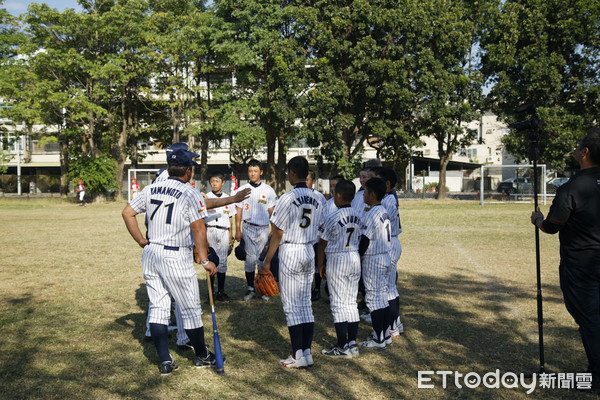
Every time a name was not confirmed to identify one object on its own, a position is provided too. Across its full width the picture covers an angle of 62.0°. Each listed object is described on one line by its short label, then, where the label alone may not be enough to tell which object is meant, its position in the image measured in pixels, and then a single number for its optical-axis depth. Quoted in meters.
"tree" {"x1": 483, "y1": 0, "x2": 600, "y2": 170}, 30.69
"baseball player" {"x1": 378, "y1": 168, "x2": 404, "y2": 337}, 6.22
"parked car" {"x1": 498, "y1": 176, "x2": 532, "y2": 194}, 34.31
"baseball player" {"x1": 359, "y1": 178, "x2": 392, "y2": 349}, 5.74
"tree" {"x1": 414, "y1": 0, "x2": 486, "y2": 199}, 31.36
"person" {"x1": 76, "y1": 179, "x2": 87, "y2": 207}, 34.12
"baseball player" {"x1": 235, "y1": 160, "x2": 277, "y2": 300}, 8.30
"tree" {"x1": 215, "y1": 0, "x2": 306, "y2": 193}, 30.84
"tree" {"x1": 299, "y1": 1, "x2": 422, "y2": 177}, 30.52
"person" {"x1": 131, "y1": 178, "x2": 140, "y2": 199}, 32.53
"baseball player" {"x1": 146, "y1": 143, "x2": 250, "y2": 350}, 5.22
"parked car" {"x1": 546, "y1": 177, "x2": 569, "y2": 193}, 33.75
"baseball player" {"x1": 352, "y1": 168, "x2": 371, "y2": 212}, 6.83
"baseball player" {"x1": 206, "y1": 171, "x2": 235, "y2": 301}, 8.21
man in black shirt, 4.51
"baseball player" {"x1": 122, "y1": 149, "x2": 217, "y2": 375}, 4.93
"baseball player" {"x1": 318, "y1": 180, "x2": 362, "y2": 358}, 5.51
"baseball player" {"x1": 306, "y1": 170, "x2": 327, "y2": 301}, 8.25
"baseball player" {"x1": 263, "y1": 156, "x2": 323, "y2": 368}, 5.27
